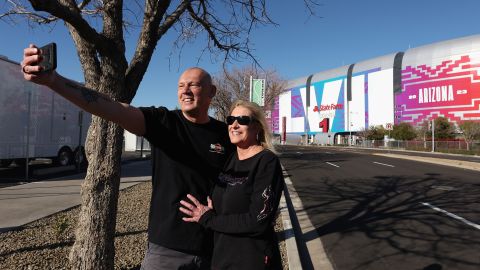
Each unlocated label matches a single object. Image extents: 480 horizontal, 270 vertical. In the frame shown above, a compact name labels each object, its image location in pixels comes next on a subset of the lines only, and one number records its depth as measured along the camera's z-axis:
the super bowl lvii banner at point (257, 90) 10.14
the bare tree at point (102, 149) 3.97
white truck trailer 12.98
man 2.48
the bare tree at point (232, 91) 30.67
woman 2.32
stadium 60.41
